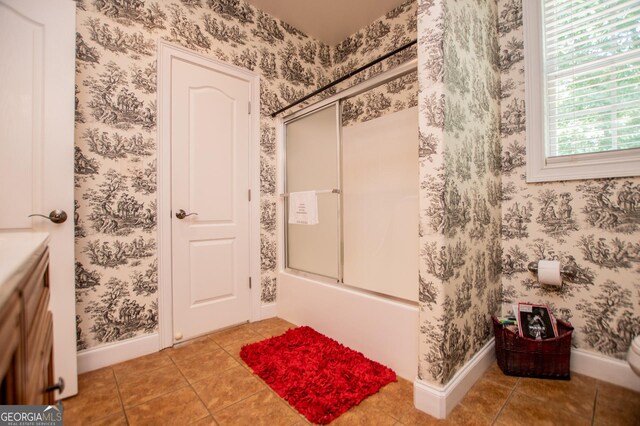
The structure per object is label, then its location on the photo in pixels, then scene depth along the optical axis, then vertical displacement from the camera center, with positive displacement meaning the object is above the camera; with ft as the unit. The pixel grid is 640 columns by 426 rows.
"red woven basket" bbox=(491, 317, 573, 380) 4.98 -2.52
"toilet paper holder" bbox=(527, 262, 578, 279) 5.30 -1.10
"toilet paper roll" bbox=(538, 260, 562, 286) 5.25 -1.10
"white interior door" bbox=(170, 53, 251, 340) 6.57 +0.52
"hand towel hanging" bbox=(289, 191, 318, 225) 7.35 +0.23
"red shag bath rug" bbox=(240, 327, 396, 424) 4.48 -2.88
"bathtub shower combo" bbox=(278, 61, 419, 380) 6.17 -0.05
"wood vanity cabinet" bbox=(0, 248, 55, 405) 1.18 -0.66
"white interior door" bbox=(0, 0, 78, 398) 4.42 +1.40
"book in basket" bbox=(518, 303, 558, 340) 5.18 -2.03
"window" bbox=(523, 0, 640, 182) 4.85 +2.30
